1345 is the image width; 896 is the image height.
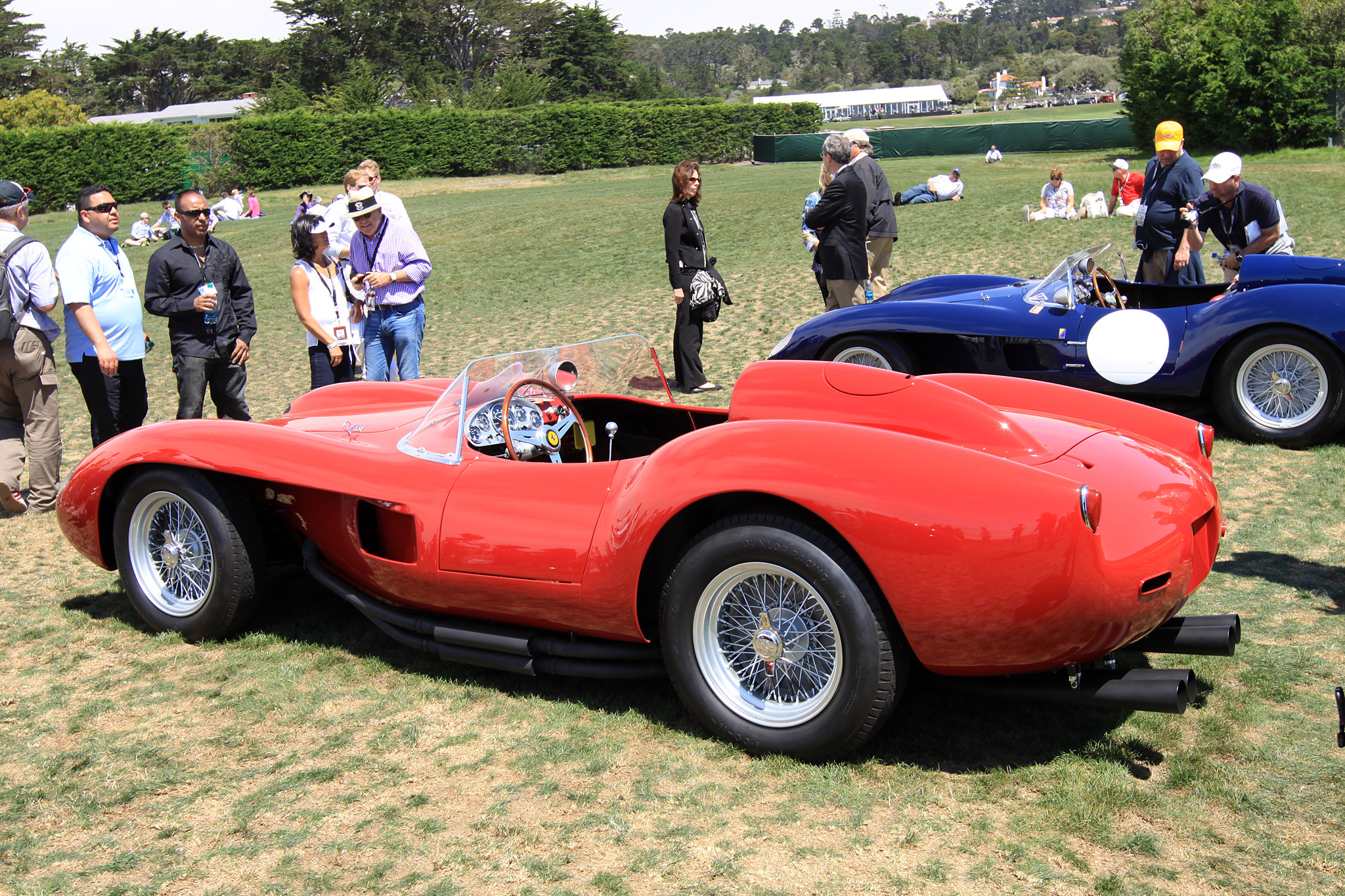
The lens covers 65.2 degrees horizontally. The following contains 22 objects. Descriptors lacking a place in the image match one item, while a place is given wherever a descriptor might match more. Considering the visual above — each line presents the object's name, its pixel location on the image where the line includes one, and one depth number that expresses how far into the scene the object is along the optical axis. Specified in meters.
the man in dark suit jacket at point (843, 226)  8.45
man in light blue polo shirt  6.50
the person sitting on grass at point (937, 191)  21.66
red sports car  3.12
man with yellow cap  8.88
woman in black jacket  9.02
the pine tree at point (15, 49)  76.12
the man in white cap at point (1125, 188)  17.83
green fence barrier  41.00
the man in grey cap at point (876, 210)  9.19
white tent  129.38
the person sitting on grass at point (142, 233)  27.48
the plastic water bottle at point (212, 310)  6.78
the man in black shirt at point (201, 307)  6.75
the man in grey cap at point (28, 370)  6.52
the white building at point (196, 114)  84.50
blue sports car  6.65
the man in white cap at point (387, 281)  7.30
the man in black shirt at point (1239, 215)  8.21
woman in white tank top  7.13
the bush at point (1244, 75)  32.81
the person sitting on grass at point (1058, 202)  17.66
